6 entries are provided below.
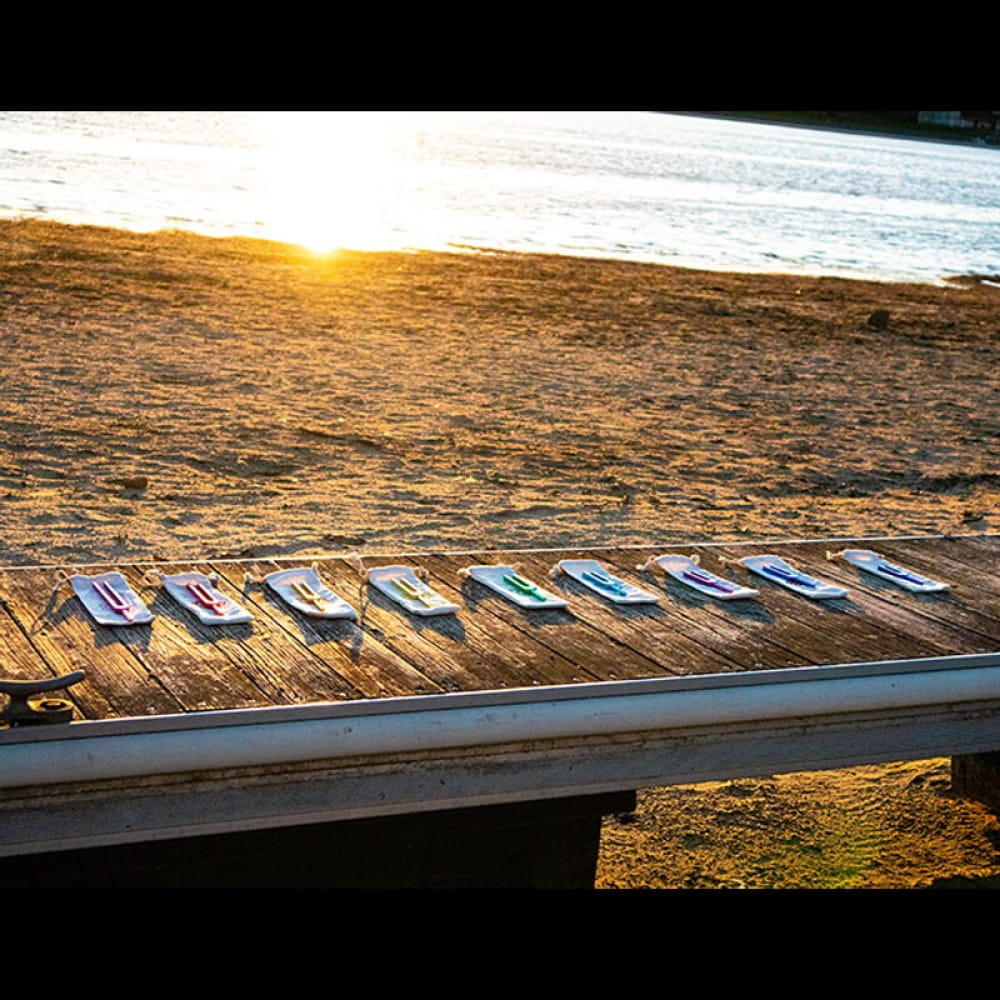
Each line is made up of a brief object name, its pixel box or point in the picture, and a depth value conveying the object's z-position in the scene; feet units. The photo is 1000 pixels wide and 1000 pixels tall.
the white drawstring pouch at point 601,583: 12.57
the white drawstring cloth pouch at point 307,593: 11.50
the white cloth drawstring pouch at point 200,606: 11.14
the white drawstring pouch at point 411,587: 11.83
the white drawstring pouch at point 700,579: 12.89
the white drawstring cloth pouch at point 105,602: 10.96
